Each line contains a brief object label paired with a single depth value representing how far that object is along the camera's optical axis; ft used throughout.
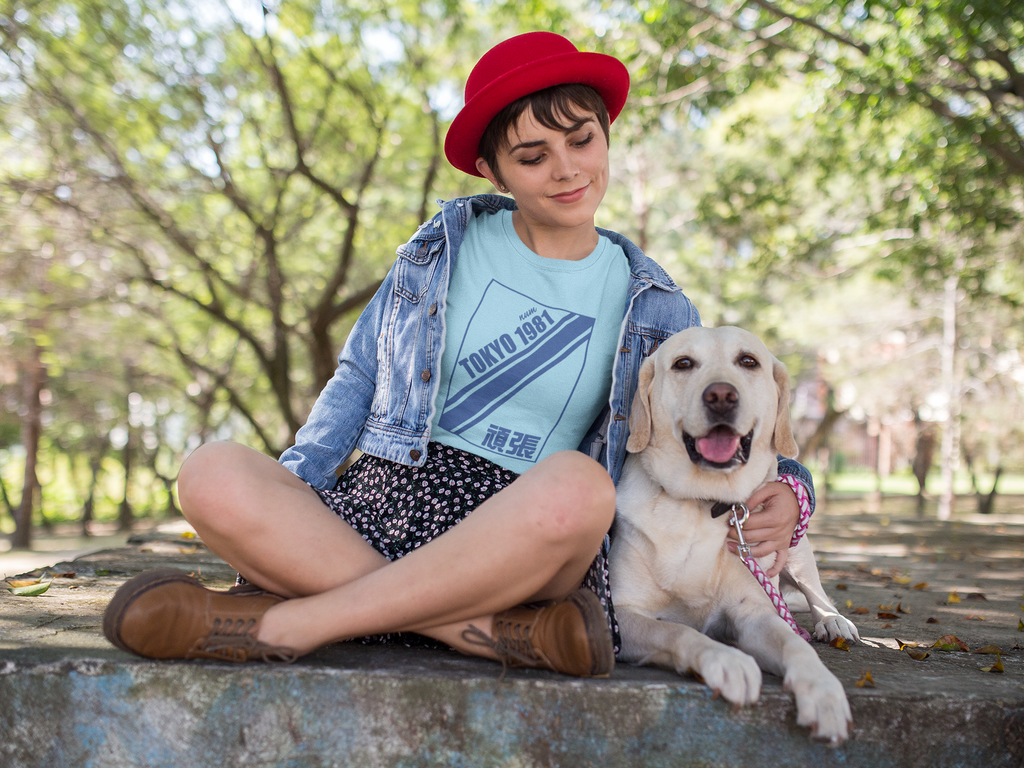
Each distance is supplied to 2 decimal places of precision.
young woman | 6.18
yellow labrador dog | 7.50
